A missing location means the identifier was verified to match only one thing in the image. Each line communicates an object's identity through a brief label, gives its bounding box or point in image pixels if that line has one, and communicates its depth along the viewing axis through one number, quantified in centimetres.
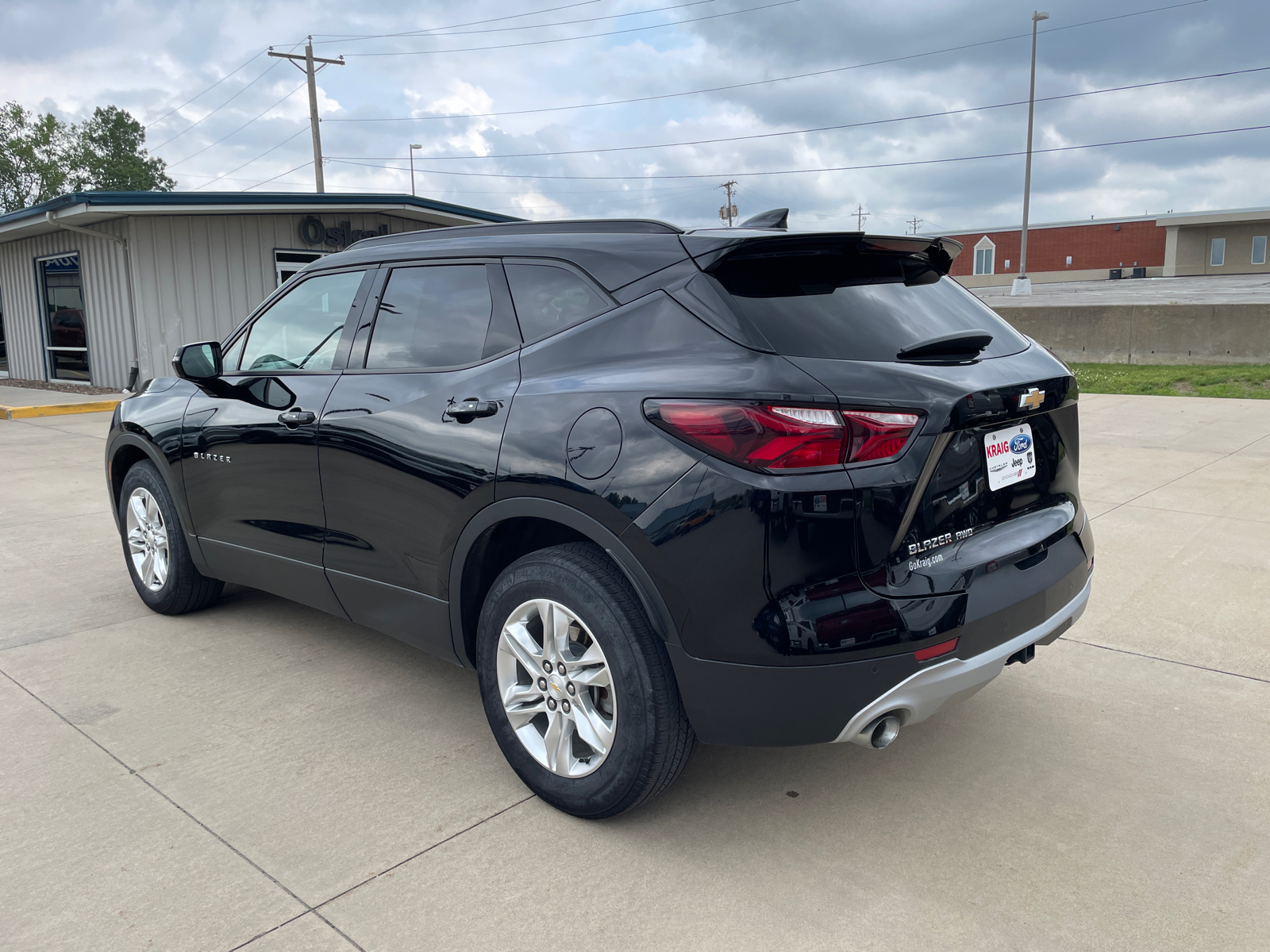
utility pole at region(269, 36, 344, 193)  3184
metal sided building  1623
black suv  232
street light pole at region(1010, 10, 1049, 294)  3734
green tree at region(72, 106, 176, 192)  6462
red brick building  5600
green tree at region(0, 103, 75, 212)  5922
